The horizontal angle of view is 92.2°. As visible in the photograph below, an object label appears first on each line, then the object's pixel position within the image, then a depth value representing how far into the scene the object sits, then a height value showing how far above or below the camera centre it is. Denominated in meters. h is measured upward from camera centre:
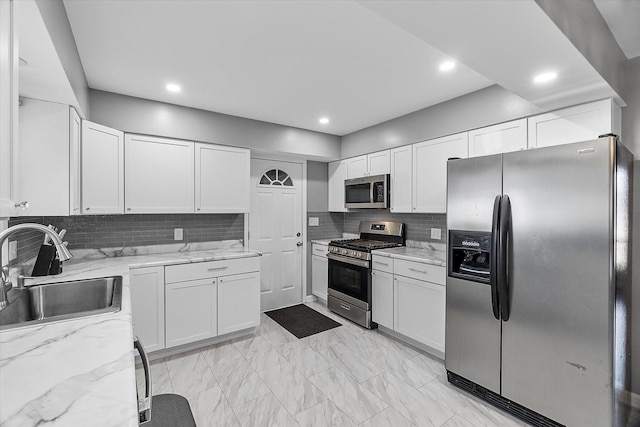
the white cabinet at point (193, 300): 2.73 -0.84
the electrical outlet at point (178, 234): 3.40 -0.23
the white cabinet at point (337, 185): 4.40 +0.42
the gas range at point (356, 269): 3.49 -0.67
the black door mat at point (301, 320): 3.49 -1.31
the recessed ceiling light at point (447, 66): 2.25 +1.10
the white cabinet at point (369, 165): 3.71 +0.63
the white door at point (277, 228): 4.12 -0.21
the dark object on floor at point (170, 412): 1.30 -0.89
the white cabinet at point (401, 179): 3.41 +0.39
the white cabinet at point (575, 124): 2.06 +0.64
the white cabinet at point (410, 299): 2.79 -0.84
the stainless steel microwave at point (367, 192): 3.66 +0.27
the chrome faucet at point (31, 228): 1.29 -0.12
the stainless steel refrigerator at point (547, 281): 1.70 -0.42
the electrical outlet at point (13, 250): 1.84 -0.23
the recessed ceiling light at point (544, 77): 1.79 +0.81
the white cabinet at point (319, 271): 4.30 -0.83
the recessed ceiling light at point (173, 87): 2.66 +1.10
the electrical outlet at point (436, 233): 3.41 -0.22
